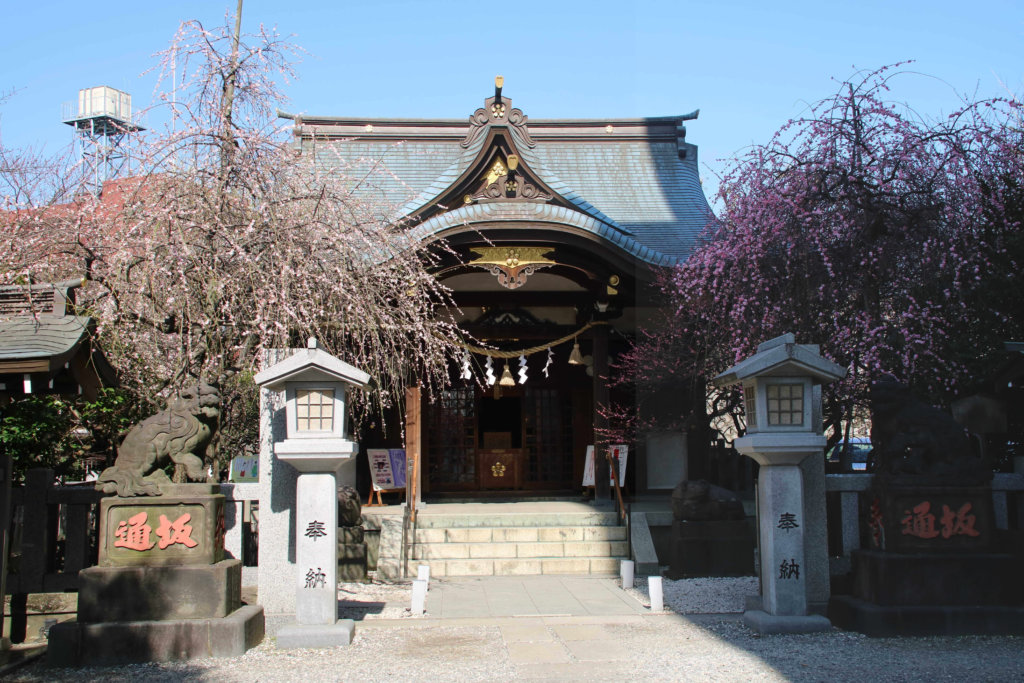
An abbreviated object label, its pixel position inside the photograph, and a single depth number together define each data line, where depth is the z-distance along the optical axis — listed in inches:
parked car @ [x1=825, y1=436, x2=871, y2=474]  439.8
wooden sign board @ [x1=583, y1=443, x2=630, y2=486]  530.6
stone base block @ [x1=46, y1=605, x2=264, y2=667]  262.1
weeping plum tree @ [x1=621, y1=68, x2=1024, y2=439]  364.2
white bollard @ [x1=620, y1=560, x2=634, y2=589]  387.2
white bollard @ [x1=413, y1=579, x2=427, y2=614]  333.7
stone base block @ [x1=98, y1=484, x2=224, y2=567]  274.4
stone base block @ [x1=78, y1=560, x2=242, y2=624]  268.4
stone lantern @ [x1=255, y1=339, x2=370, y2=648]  283.9
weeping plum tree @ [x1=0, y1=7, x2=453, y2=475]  318.0
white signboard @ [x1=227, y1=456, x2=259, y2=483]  789.2
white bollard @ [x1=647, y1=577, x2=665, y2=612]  336.8
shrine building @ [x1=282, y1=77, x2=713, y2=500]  508.4
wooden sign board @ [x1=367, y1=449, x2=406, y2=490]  557.3
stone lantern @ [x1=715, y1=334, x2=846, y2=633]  293.4
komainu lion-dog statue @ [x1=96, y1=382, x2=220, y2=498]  277.1
